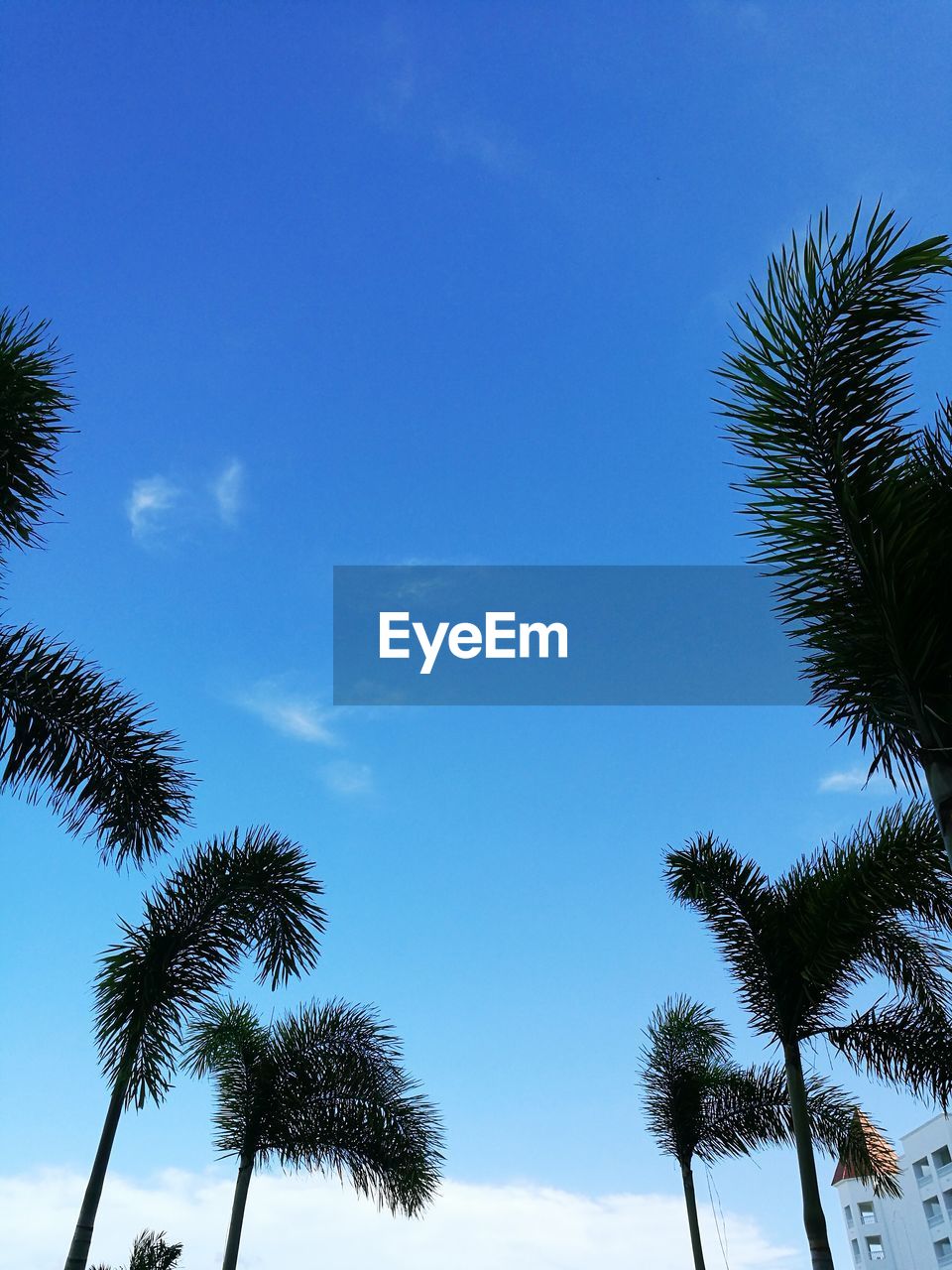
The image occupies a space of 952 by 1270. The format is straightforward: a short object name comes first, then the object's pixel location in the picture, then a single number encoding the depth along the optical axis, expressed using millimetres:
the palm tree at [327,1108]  18328
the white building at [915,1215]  65062
